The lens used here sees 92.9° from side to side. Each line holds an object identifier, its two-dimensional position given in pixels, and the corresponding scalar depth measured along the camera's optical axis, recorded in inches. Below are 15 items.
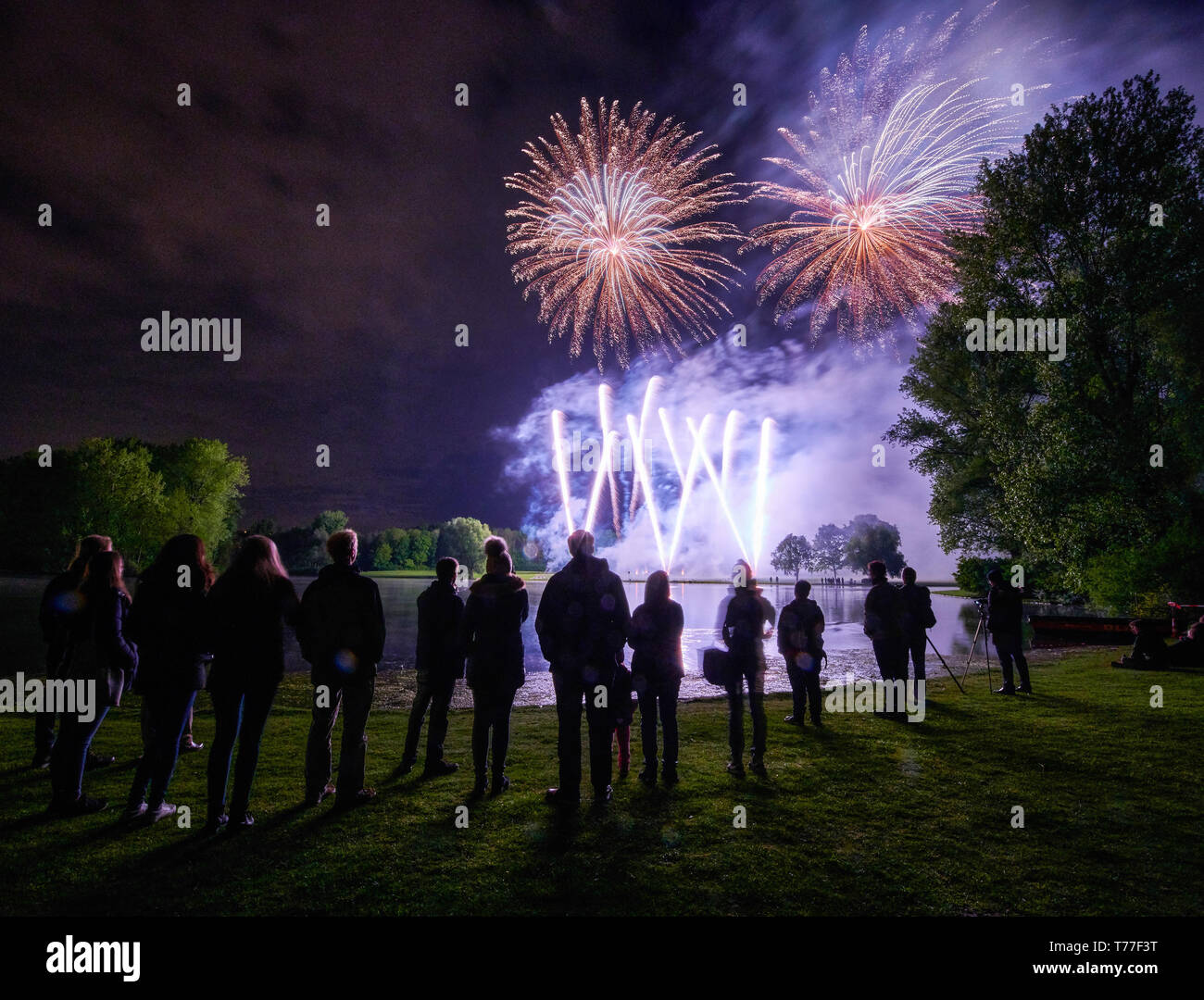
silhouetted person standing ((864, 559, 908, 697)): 400.5
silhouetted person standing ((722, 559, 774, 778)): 284.7
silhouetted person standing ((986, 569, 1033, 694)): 466.3
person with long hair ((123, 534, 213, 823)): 209.2
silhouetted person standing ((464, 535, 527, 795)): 243.9
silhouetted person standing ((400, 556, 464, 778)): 277.6
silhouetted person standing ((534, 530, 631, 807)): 235.8
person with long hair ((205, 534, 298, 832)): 199.8
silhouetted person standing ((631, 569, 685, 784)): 267.0
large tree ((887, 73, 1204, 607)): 775.7
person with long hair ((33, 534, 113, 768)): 237.3
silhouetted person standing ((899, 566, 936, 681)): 409.1
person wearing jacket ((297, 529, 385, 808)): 221.5
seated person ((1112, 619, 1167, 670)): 598.9
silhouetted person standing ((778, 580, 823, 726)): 380.2
